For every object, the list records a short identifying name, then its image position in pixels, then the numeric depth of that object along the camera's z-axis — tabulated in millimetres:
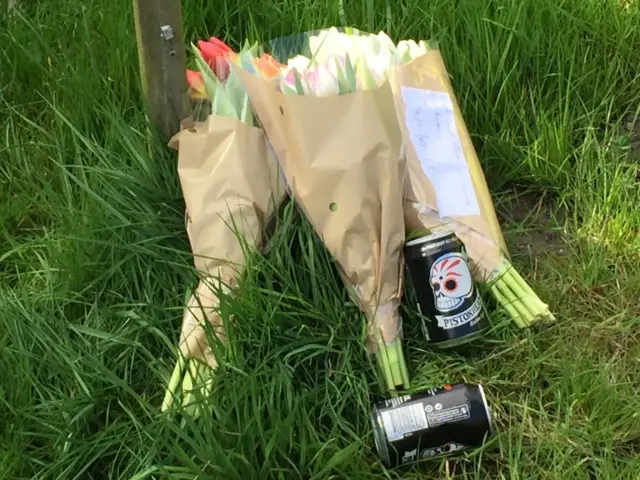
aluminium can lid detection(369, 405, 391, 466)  1378
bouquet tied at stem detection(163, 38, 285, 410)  1462
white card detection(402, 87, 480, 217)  1645
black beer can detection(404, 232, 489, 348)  1499
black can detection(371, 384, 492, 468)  1379
